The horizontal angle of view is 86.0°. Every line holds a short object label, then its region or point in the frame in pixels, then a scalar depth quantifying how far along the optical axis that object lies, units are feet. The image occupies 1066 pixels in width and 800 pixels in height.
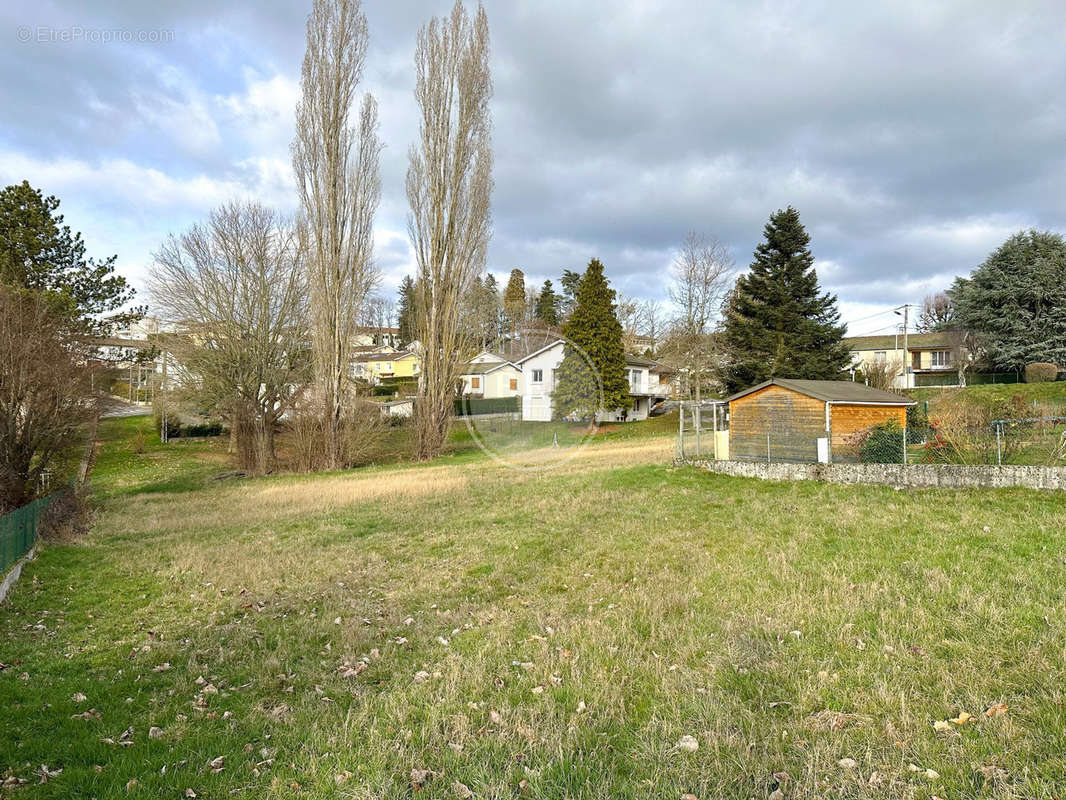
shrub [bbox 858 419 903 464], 49.55
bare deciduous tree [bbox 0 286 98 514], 44.45
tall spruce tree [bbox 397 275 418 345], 267.80
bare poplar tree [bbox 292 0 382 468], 95.45
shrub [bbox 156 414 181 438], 140.15
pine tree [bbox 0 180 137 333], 86.07
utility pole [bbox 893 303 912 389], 151.43
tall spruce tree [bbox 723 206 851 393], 117.19
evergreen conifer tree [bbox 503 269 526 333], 220.66
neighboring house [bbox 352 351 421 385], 240.12
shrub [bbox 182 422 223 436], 143.18
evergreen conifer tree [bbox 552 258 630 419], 122.42
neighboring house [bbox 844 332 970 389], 175.86
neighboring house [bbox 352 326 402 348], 278.05
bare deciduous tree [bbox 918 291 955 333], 253.24
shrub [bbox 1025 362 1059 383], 128.88
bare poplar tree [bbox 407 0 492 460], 101.19
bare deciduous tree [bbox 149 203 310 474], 98.94
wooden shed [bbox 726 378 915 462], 55.06
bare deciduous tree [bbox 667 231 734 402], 140.77
